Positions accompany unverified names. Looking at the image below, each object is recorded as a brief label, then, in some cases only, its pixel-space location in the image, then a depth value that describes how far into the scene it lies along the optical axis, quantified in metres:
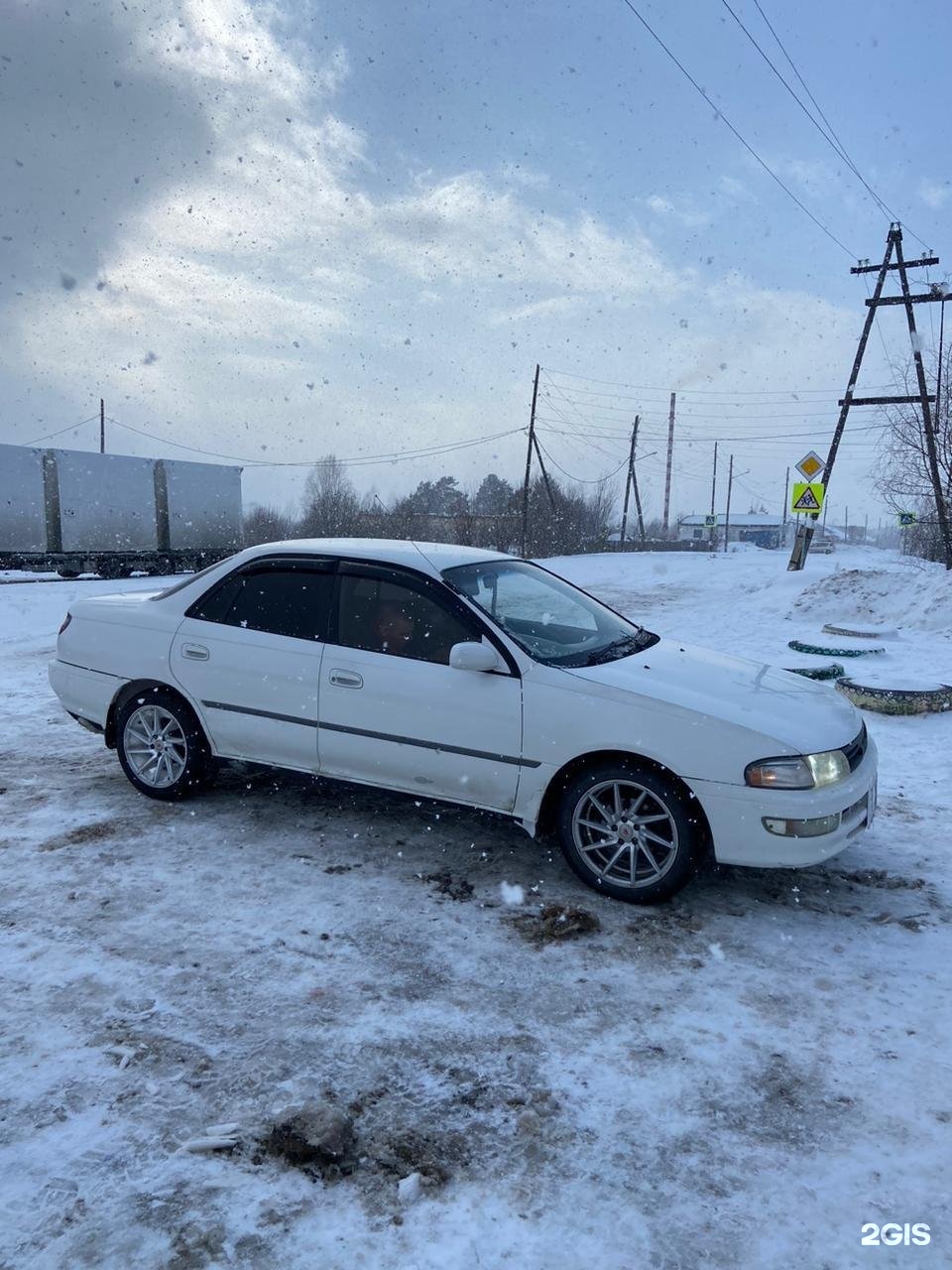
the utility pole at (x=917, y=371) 17.69
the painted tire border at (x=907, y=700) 7.18
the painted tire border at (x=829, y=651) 9.71
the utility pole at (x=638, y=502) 64.58
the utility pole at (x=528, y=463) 40.59
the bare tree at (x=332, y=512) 46.99
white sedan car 3.62
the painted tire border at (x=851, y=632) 11.80
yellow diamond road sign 16.56
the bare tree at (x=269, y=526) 45.94
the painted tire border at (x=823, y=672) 8.36
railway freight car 22.45
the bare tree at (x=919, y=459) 18.50
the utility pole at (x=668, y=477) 66.06
